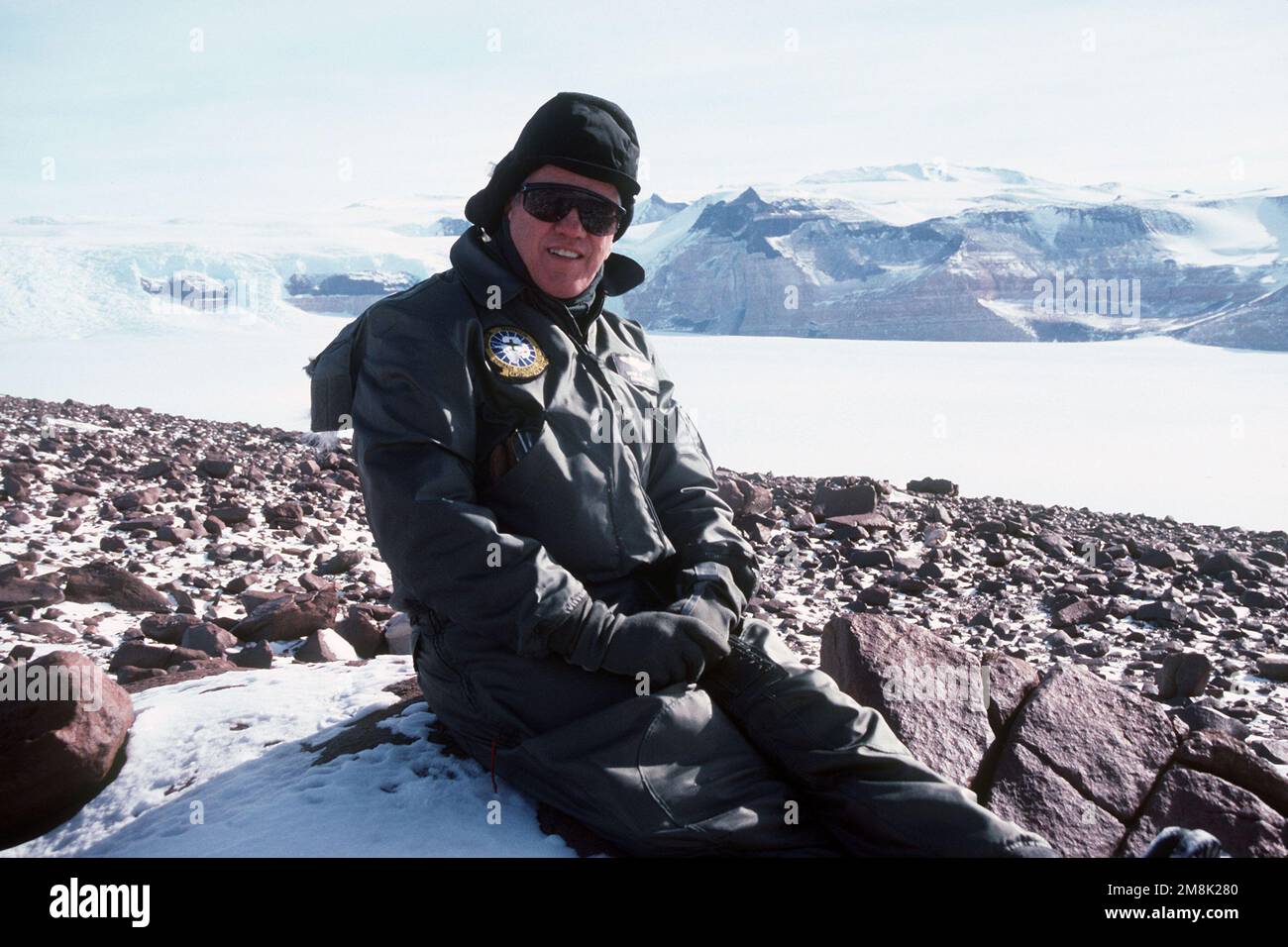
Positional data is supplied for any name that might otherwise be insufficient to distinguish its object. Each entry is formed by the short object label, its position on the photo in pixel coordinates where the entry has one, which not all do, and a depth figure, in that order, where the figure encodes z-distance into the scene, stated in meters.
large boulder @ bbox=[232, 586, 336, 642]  4.89
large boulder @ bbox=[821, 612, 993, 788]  3.20
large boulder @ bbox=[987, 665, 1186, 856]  3.01
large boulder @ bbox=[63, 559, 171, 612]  5.39
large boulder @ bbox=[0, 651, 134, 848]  2.61
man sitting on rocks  2.22
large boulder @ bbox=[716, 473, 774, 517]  8.79
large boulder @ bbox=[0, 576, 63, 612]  5.23
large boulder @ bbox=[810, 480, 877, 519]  9.09
